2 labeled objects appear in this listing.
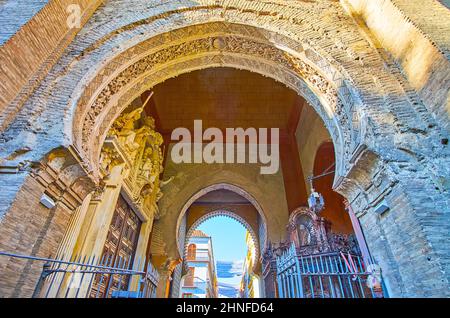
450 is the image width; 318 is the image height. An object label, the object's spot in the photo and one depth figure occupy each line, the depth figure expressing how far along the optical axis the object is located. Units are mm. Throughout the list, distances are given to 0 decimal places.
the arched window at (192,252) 22938
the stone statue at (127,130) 5875
